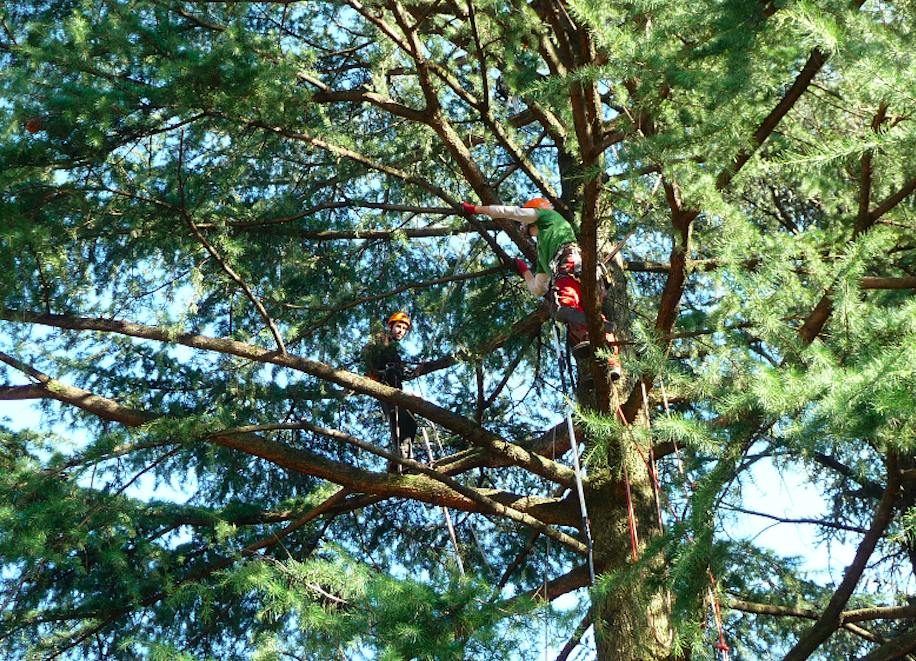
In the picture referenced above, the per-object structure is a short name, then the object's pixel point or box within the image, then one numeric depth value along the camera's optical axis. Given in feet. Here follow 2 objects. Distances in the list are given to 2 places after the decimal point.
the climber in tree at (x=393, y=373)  44.37
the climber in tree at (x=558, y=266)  39.17
